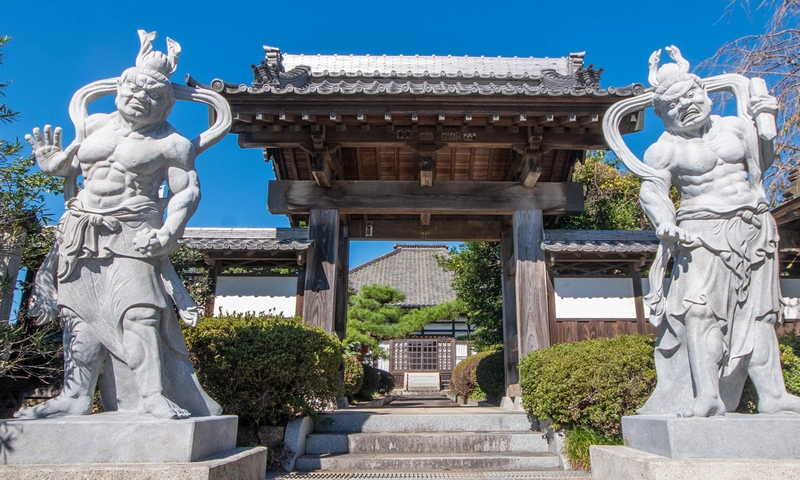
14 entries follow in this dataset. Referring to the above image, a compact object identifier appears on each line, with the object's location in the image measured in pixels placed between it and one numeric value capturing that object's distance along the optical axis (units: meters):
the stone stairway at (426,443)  5.29
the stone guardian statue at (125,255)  3.36
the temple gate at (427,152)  7.36
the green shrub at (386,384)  15.49
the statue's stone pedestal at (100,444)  2.96
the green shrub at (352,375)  9.72
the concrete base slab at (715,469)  2.97
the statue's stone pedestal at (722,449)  2.99
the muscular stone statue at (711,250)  3.51
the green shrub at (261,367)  5.16
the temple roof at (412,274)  26.79
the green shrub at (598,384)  5.19
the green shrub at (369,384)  11.67
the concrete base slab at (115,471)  2.82
